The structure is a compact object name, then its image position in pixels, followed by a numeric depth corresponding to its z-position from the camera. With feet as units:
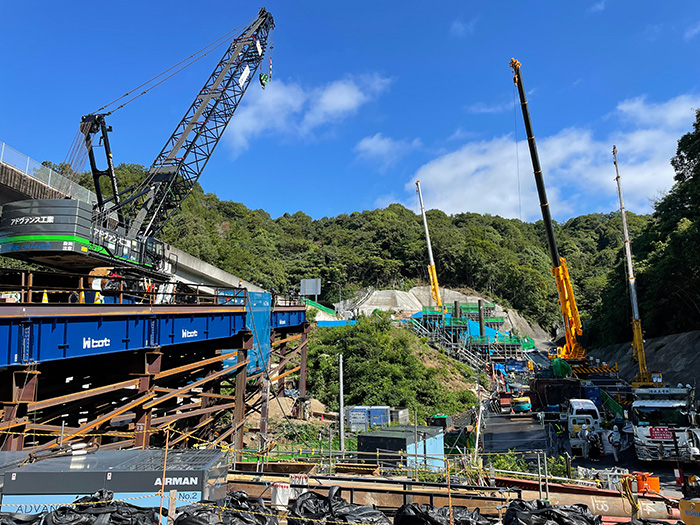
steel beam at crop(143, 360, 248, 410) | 53.31
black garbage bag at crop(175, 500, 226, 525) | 25.03
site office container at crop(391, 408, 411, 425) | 110.93
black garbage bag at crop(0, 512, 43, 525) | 24.80
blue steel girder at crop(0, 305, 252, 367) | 36.42
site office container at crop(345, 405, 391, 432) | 108.17
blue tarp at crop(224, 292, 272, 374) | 78.37
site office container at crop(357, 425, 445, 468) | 65.00
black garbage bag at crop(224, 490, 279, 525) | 27.09
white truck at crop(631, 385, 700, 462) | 66.74
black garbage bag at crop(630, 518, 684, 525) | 28.37
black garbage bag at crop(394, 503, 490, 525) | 28.02
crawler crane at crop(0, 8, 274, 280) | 59.72
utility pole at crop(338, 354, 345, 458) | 68.60
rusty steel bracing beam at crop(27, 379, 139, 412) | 38.45
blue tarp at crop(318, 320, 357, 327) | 176.61
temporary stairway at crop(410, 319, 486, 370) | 169.96
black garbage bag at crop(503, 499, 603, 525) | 26.66
